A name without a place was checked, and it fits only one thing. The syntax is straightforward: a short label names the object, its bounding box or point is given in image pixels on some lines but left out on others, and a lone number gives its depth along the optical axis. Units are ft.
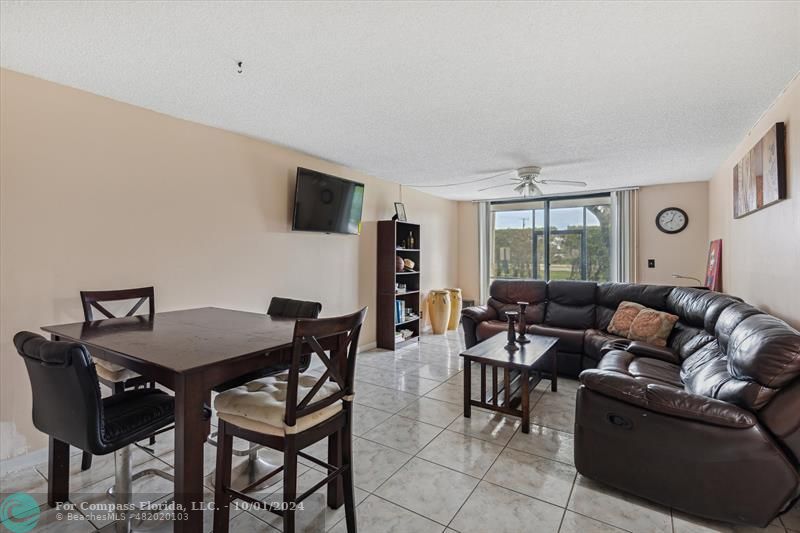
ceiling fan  14.32
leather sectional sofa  5.42
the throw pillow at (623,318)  12.57
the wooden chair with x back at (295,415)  4.83
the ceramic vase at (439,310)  19.62
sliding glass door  20.44
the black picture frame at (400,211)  17.63
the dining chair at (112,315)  6.86
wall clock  17.83
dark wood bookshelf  16.37
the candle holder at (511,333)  10.53
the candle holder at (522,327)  10.96
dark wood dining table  4.46
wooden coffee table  9.00
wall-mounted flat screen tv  12.51
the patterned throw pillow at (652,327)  11.58
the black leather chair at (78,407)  4.63
